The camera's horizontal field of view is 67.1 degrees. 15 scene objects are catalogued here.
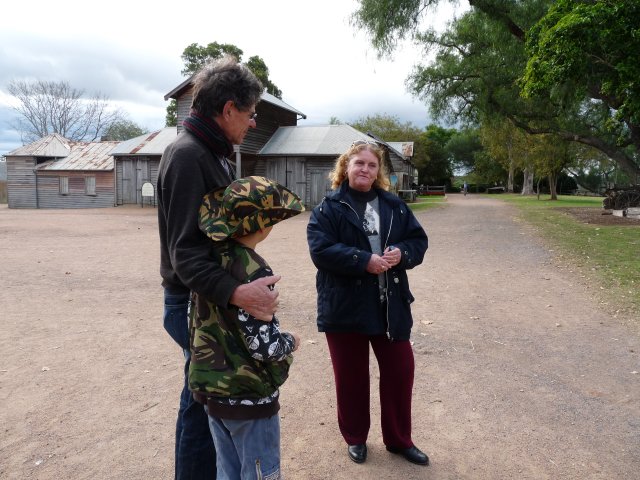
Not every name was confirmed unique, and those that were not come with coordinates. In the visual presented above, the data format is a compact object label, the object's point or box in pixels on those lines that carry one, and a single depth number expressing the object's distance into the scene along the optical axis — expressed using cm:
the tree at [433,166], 5666
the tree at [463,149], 7138
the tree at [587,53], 1178
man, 177
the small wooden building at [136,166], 2883
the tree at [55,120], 5044
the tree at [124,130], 6681
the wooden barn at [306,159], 2514
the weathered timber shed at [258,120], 2386
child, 177
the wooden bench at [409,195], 3703
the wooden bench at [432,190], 5444
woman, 288
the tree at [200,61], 4253
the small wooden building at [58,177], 3167
